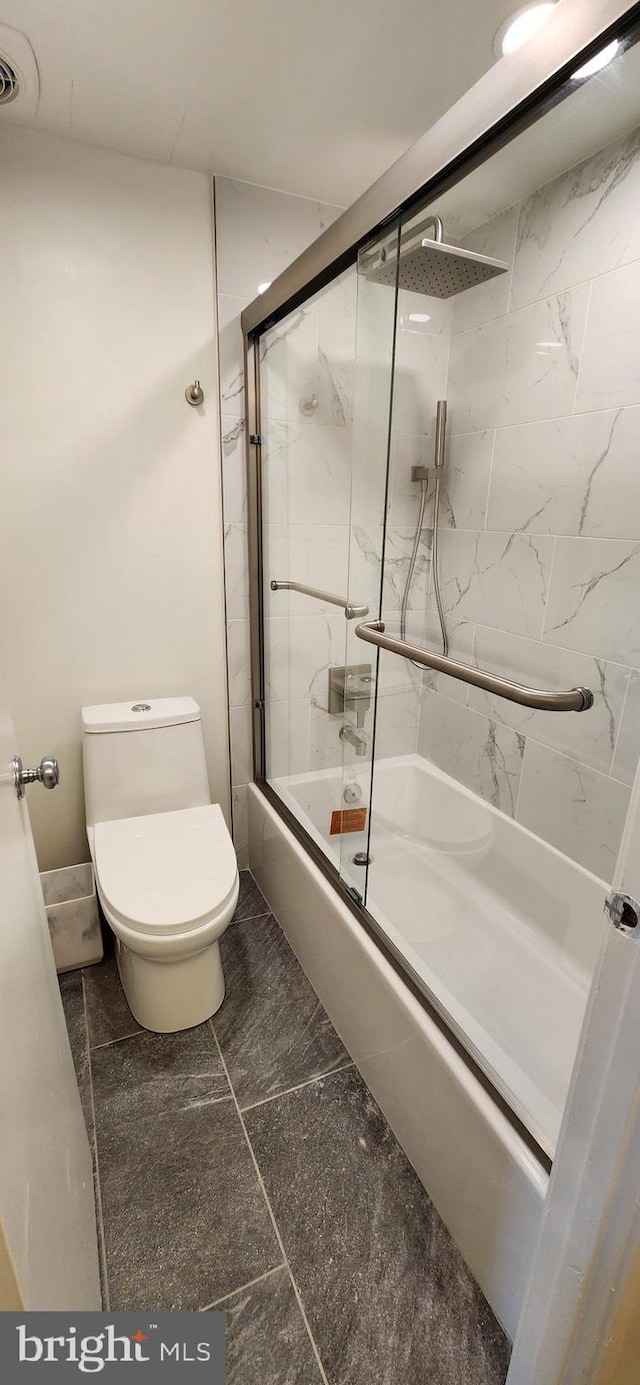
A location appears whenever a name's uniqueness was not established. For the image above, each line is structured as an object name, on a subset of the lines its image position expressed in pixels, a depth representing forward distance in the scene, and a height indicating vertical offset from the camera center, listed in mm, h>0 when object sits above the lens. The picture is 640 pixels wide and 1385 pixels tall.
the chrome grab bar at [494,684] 1040 -328
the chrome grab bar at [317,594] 1668 -299
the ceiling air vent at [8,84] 1218 +822
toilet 1416 -929
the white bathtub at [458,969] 1013 -1080
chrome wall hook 1723 +278
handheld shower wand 1959 +148
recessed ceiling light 1079 +855
